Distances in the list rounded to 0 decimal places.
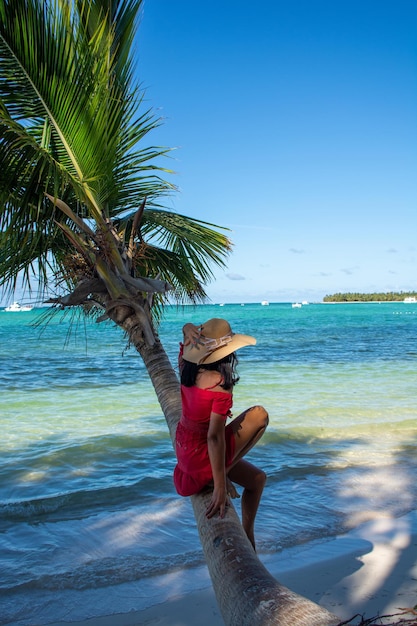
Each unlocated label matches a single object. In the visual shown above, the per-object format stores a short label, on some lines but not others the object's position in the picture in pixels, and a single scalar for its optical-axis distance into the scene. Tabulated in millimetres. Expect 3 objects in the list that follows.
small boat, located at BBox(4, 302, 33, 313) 110188
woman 3008
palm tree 4781
